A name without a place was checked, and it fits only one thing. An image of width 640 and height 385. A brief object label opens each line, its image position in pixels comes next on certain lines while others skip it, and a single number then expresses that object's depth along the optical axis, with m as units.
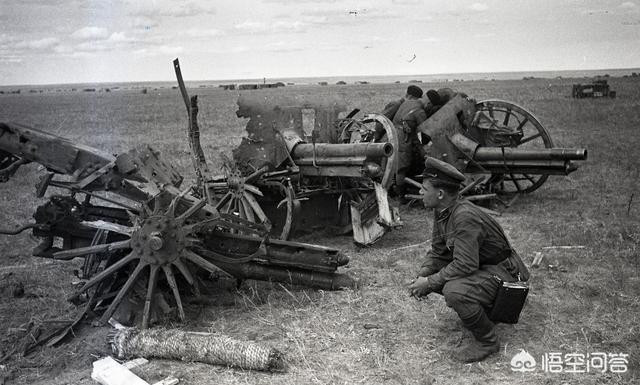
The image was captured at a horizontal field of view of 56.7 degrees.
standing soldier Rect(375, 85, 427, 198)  9.65
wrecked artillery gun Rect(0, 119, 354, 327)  5.42
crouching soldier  4.60
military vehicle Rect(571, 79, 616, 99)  31.35
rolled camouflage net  4.68
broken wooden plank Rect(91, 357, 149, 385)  4.48
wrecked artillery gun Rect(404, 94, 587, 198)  9.00
